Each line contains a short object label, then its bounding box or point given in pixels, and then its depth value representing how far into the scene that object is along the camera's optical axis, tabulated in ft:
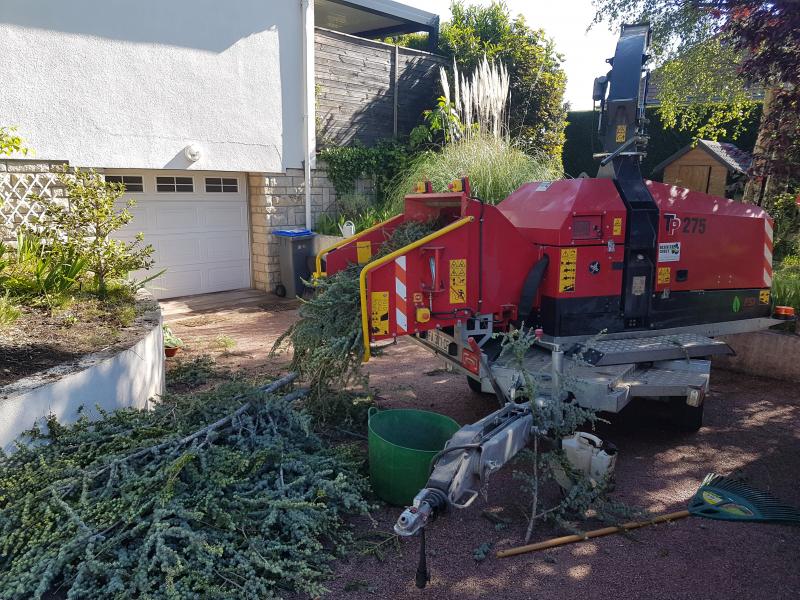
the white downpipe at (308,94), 33.78
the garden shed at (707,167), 39.50
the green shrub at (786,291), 21.67
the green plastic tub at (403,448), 11.96
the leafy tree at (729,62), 18.94
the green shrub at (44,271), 18.24
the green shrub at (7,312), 15.76
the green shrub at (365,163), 36.24
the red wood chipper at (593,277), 13.47
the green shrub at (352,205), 36.37
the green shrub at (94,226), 19.71
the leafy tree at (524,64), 41.52
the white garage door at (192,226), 31.40
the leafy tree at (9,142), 20.61
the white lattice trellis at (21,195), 25.22
